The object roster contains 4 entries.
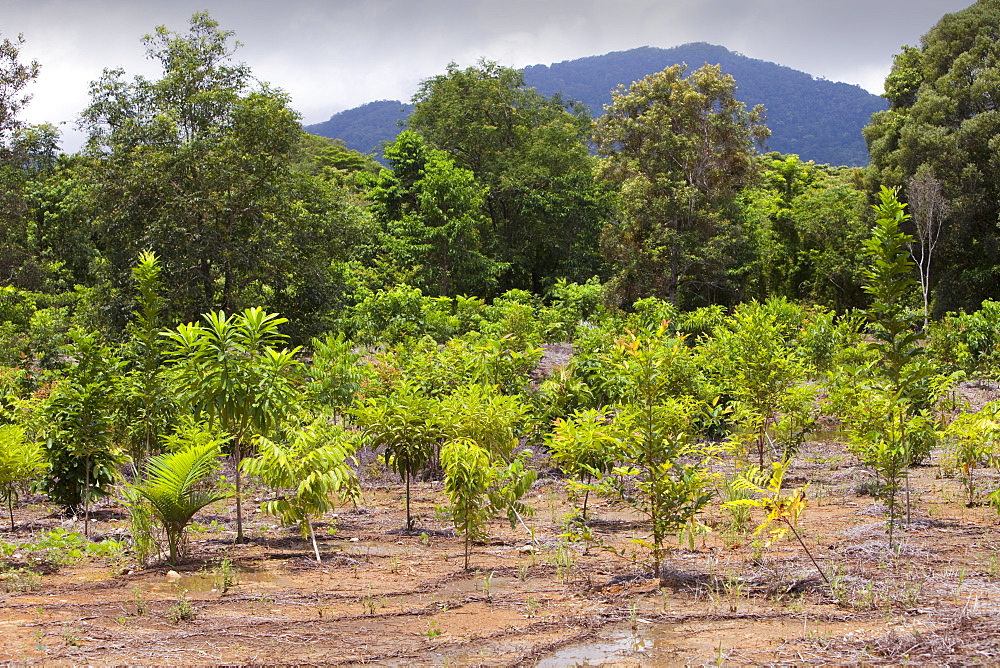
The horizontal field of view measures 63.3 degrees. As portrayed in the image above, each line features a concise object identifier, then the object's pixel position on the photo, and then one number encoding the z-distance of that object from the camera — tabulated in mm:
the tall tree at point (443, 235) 28531
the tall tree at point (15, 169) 22047
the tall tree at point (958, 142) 26078
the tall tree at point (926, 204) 25547
